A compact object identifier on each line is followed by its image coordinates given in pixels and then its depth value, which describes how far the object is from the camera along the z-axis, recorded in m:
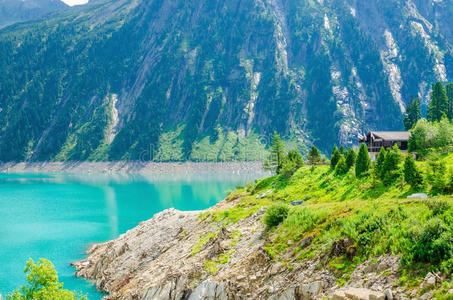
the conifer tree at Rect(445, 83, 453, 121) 93.68
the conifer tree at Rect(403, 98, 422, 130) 107.59
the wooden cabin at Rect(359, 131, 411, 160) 73.81
